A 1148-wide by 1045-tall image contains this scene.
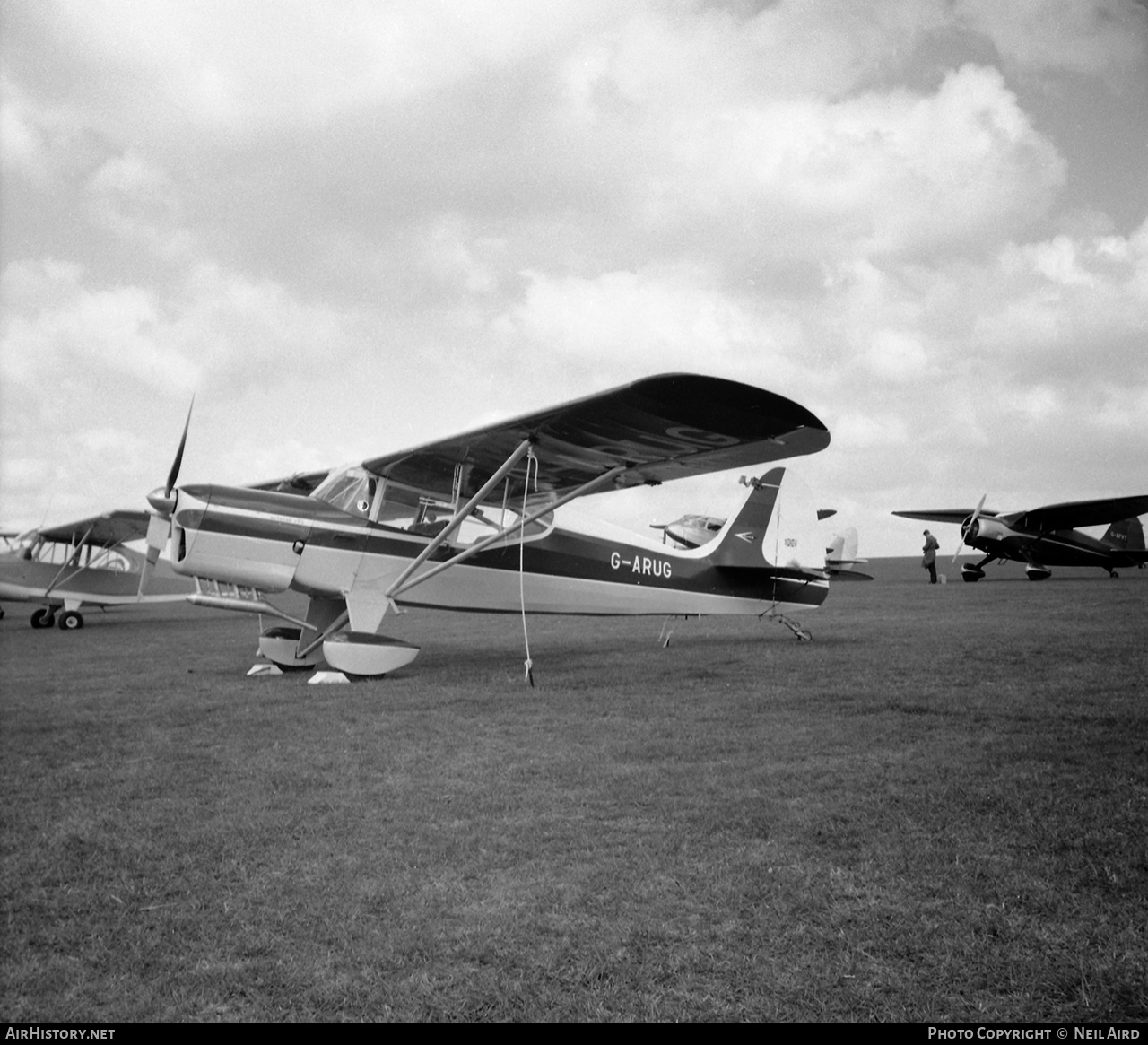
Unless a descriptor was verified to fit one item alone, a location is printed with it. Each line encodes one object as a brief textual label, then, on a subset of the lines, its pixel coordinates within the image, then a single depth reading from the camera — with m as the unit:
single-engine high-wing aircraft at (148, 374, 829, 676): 7.86
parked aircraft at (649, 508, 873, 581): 21.47
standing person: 25.94
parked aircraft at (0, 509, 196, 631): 19.59
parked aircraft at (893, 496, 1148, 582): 26.91
